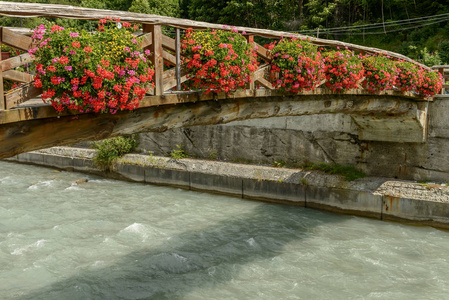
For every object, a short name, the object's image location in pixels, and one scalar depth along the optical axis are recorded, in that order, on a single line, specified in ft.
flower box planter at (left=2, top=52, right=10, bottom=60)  16.92
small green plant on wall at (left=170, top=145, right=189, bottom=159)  49.91
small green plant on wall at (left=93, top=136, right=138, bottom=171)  52.19
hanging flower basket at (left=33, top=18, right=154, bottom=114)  12.75
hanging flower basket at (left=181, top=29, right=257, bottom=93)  17.72
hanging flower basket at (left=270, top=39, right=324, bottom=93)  21.91
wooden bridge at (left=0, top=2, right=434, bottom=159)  12.79
